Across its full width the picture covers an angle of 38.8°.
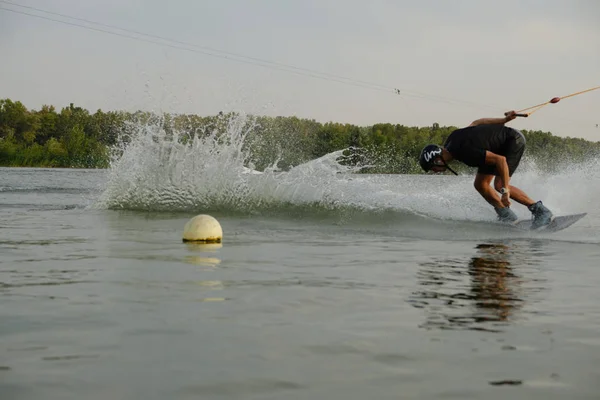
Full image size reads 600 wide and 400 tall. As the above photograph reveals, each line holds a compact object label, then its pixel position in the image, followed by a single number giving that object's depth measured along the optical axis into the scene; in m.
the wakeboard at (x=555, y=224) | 13.78
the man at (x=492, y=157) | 13.84
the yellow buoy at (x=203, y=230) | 11.20
